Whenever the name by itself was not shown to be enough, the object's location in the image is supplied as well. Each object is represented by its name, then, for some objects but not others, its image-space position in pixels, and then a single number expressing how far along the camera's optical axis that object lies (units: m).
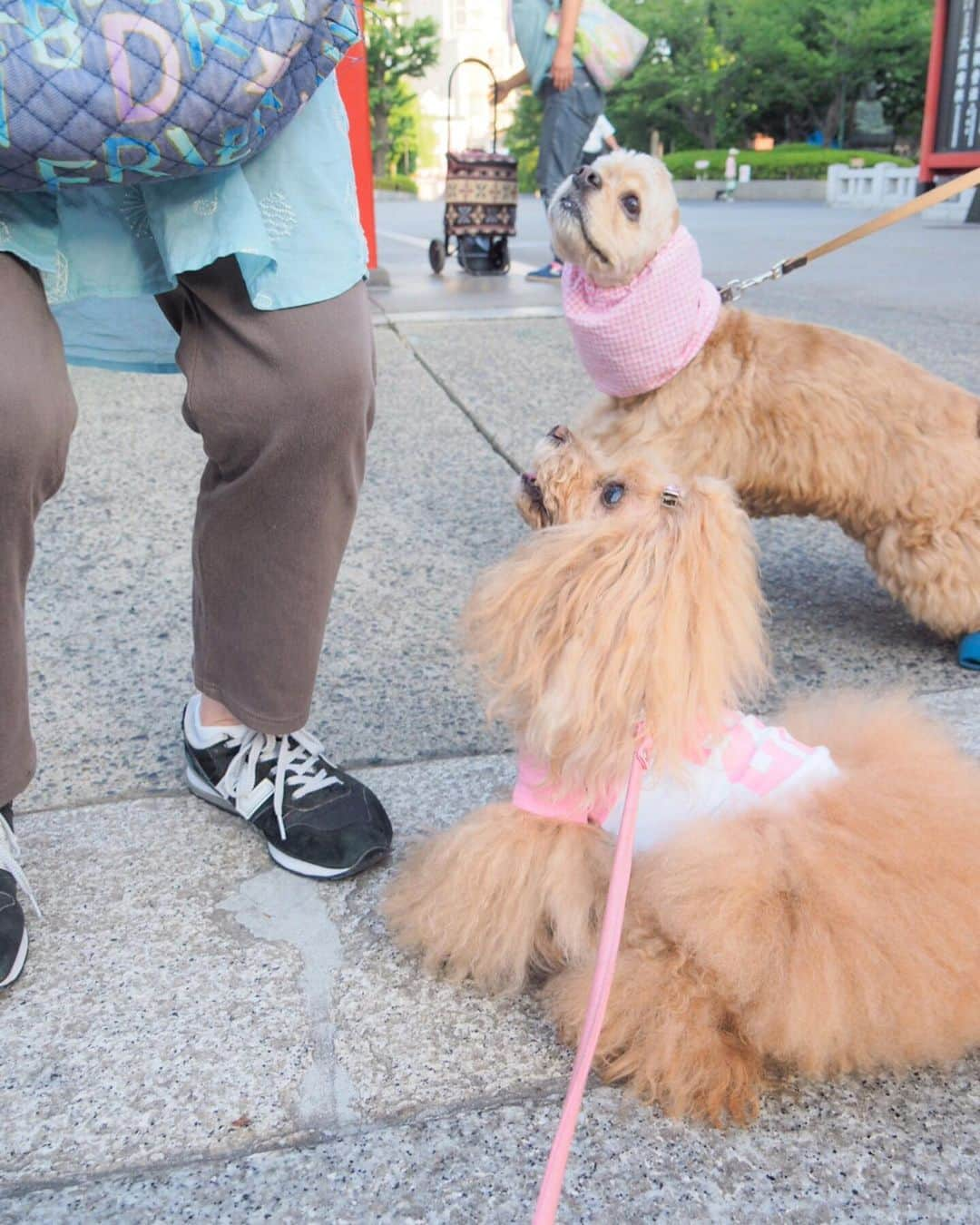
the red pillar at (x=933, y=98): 12.90
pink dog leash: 1.23
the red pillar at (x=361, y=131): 7.66
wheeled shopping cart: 9.74
